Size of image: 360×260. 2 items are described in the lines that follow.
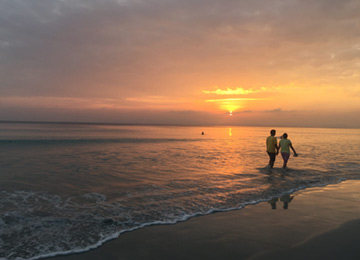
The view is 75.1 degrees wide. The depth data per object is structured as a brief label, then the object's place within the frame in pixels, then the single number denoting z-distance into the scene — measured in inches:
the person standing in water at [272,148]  567.4
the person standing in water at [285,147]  566.3
